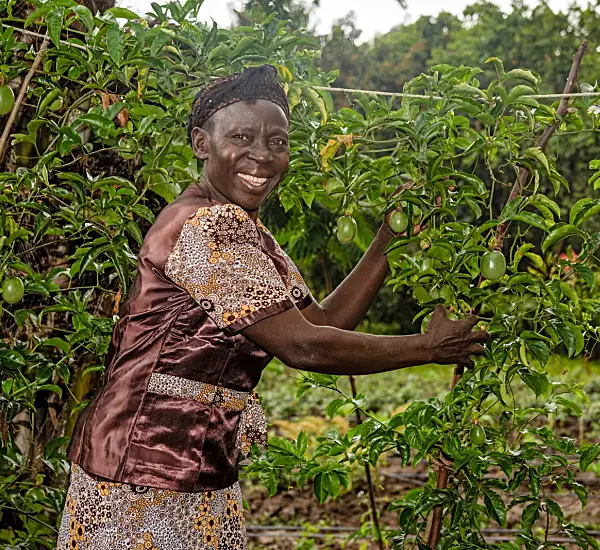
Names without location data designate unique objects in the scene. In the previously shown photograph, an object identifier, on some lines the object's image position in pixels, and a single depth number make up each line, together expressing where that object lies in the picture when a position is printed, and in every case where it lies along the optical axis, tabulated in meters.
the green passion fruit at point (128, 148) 1.75
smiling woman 1.29
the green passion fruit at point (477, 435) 1.52
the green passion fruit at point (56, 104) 1.73
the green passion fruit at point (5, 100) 1.61
